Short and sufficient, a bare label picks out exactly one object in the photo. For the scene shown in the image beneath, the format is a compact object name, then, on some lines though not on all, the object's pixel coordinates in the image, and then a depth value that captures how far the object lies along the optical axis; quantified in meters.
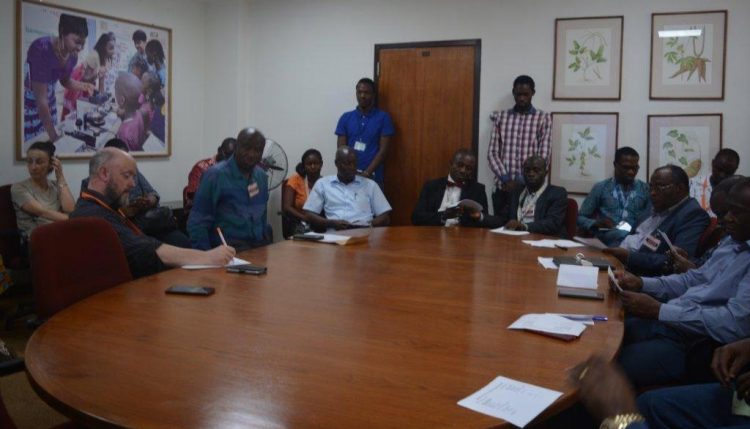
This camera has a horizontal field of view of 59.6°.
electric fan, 5.79
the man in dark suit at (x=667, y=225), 3.26
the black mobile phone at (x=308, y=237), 3.58
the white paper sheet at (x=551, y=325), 1.84
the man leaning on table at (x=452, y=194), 4.80
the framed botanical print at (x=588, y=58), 5.47
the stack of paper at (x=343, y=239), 3.50
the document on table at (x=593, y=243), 3.55
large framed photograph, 5.19
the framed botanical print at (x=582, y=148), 5.52
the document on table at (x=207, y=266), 2.68
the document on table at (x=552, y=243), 3.60
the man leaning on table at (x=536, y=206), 4.45
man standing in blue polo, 6.06
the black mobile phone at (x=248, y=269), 2.60
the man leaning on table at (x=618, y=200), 5.03
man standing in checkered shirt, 5.45
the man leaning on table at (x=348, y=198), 4.91
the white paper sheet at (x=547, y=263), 2.95
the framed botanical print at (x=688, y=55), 5.19
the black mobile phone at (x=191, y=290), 2.21
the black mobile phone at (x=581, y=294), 2.35
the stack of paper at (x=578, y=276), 2.55
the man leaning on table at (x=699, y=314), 2.18
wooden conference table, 1.30
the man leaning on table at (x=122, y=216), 2.74
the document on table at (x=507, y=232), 4.12
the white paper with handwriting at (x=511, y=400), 1.30
